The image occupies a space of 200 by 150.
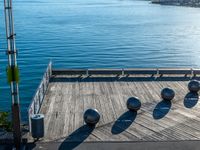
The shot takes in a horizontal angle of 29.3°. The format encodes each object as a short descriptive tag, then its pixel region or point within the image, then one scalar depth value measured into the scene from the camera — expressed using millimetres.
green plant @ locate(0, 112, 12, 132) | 19884
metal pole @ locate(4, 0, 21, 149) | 14531
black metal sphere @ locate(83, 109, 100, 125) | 19094
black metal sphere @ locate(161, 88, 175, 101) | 23484
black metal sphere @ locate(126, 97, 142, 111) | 21330
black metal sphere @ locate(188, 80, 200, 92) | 25219
